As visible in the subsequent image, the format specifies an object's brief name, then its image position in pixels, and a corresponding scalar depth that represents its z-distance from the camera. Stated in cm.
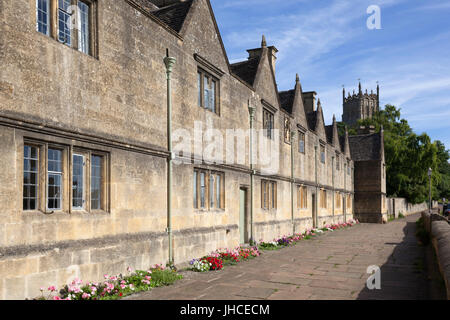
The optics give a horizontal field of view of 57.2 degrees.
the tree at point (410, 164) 4831
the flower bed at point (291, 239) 1648
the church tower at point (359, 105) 10725
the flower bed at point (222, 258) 1090
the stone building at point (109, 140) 673
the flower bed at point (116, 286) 728
